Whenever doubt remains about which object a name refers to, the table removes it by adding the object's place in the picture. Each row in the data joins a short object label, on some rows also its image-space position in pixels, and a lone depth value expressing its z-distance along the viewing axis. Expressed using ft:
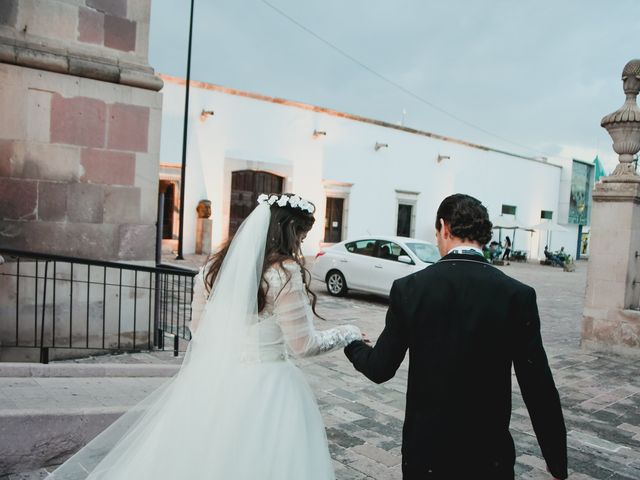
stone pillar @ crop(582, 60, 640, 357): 25.72
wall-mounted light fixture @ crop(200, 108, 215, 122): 62.39
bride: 8.20
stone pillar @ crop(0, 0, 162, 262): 19.71
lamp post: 56.90
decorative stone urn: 26.13
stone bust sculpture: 62.85
